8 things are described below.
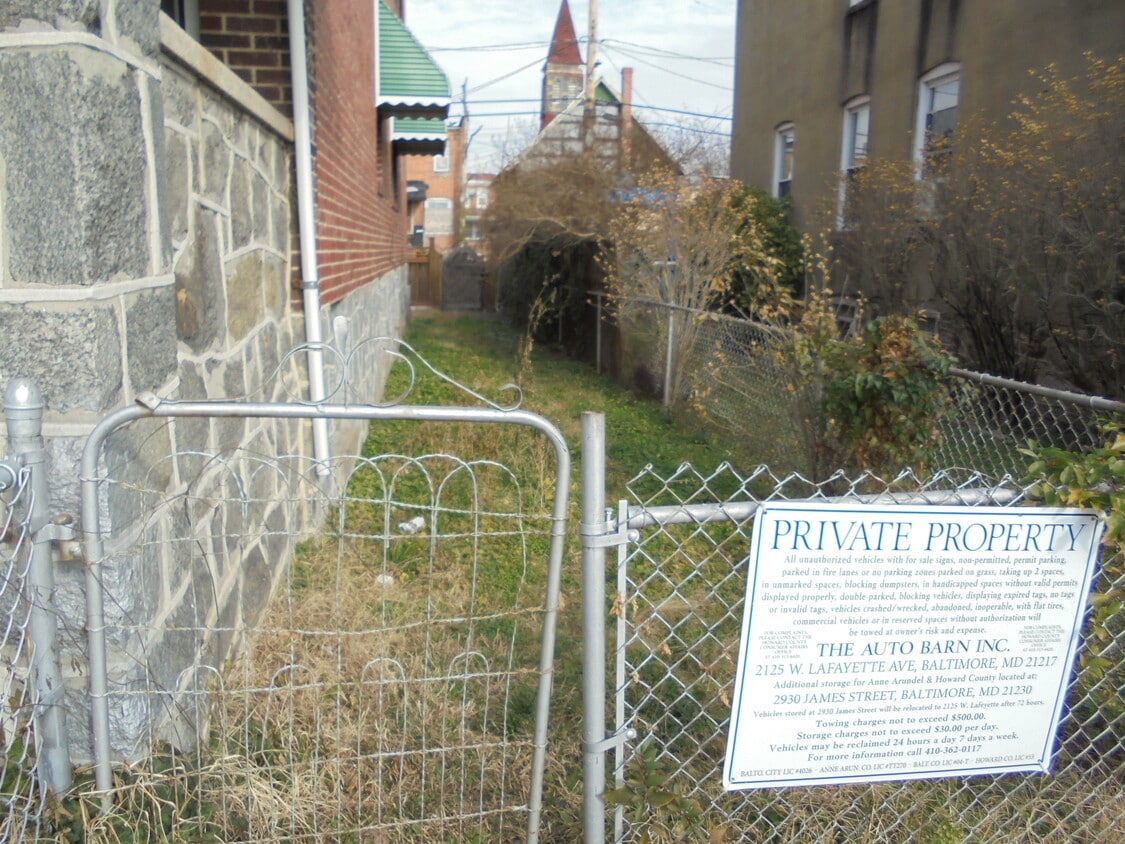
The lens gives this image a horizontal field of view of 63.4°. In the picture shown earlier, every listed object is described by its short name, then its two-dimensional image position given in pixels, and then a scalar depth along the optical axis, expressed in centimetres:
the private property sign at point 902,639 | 201
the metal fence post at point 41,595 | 195
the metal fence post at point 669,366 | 924
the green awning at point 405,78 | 1055
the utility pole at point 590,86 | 1502
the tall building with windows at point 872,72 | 910
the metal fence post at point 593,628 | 194
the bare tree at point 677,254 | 939
